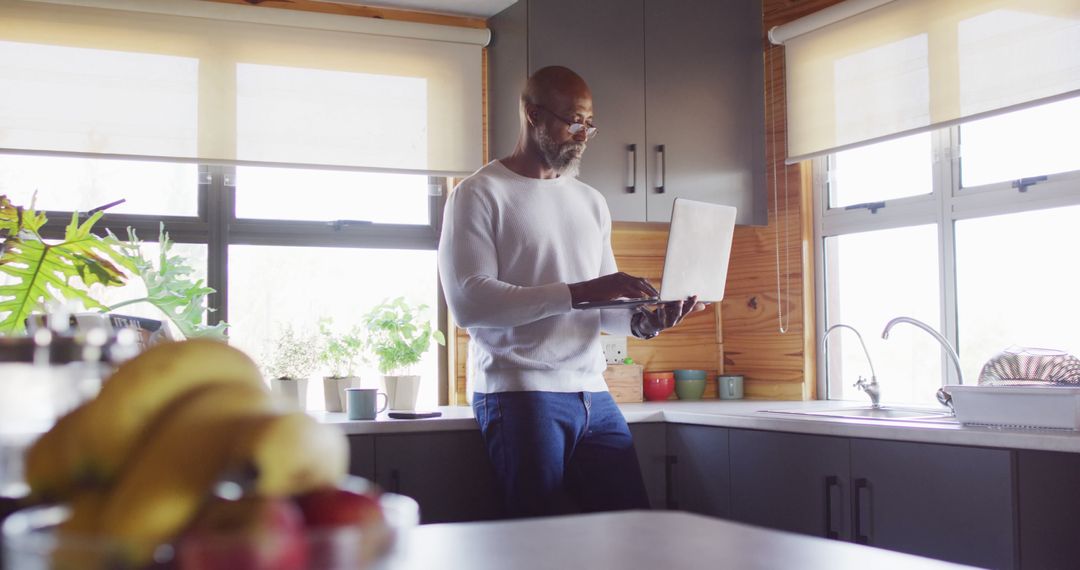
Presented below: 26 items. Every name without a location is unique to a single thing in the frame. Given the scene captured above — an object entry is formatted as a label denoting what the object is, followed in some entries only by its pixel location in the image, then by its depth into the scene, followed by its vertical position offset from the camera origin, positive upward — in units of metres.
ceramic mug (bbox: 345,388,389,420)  2.81 -0.22
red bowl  3.66 -0.24
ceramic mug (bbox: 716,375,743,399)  3.71 -0.25
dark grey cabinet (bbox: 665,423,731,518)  2.88 -0.44
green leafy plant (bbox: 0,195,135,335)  1.49 +0.09
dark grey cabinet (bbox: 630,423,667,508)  3.03 -0.41
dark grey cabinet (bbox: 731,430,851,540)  2.54 -0.43
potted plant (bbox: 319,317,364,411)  3.23 -0.12
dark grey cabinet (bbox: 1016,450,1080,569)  2.09 -0.40
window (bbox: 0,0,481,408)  3.16 +0.59
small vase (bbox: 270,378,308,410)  3.13 -0.20
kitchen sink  2.72 -0.28
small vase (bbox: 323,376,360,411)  3.23 -0.22
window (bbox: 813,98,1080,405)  2.88 +0.22
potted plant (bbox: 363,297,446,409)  3.24 -0.07
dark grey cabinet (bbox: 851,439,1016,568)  2.16 -0.41
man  2.26 +0.02
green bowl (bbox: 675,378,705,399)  3.73 -0.25
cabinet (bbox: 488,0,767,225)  3.35 +0.77
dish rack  2.17 -0.17
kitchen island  0.77 -0.18
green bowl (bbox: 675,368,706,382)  3.73 -0.20
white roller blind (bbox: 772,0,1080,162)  2.80 +0.76
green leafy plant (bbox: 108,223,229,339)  2.59 +0.09
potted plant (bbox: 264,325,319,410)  3.24 -0.12
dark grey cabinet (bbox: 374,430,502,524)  2.74 -0.41
